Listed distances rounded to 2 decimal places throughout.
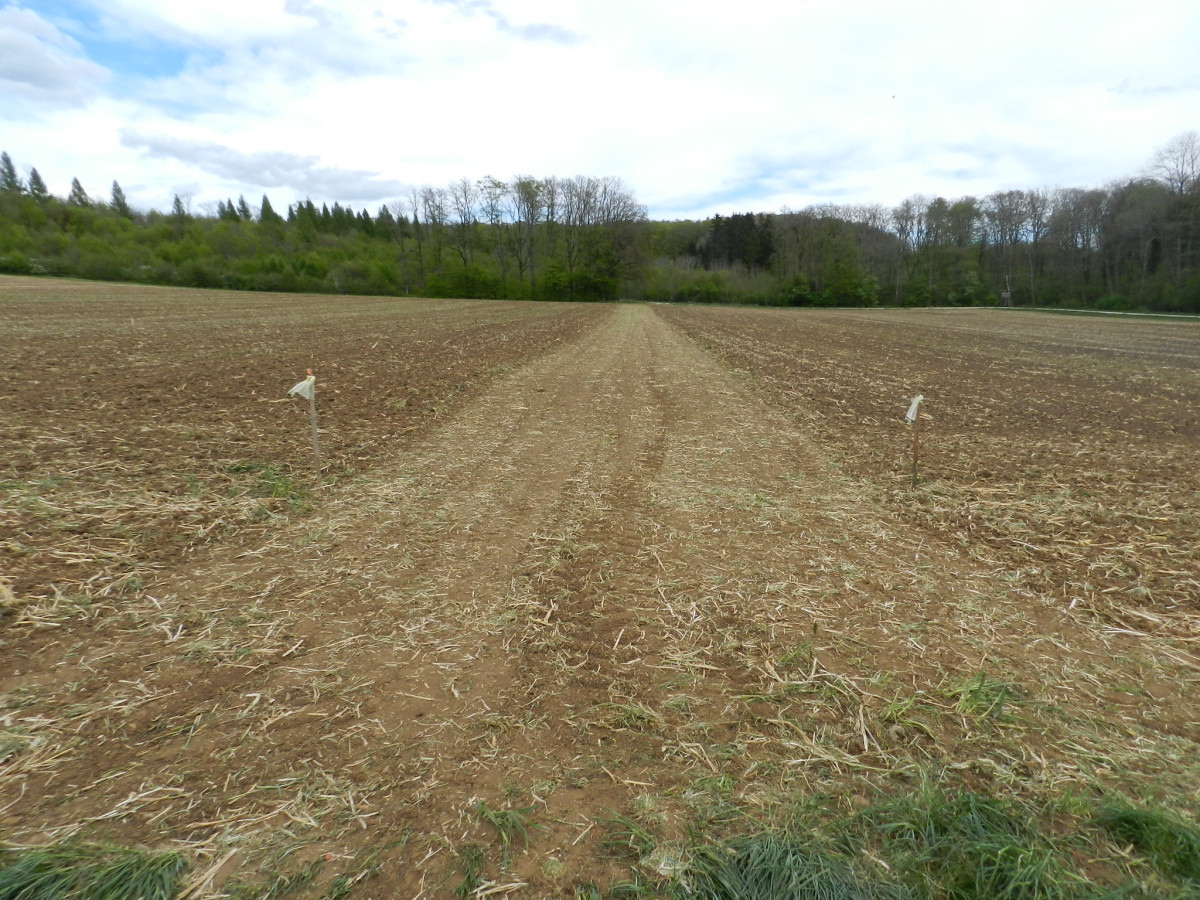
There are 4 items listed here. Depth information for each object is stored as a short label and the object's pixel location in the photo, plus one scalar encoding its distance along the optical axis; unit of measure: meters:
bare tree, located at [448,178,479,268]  85.69
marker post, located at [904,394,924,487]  6.13
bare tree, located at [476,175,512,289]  88.88
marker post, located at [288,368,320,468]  5.95
